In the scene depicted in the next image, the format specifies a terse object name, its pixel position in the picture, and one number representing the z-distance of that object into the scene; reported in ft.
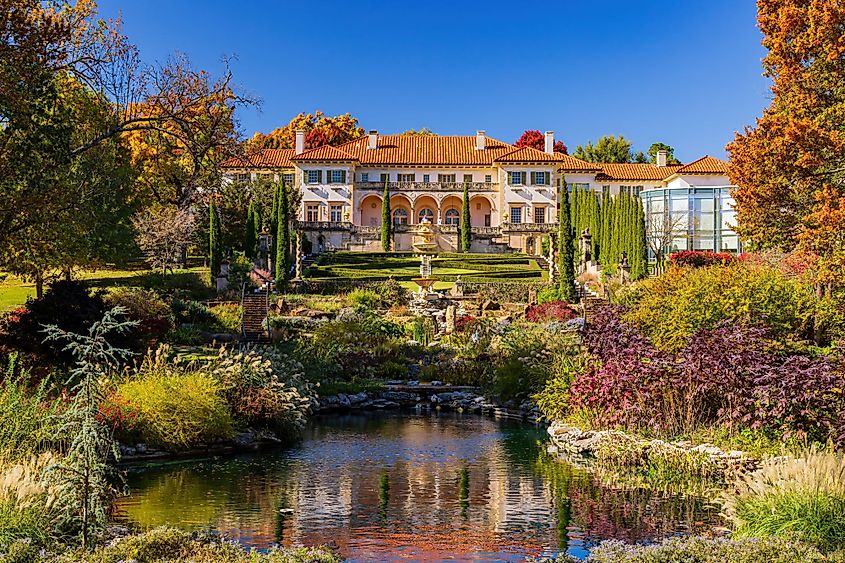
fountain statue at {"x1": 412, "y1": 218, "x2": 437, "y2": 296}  117.83
